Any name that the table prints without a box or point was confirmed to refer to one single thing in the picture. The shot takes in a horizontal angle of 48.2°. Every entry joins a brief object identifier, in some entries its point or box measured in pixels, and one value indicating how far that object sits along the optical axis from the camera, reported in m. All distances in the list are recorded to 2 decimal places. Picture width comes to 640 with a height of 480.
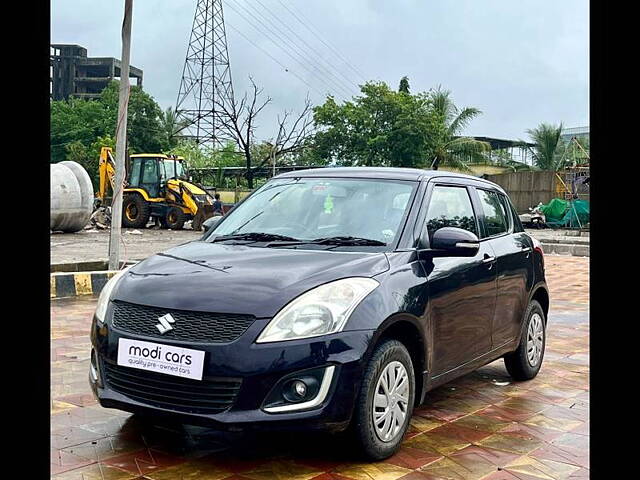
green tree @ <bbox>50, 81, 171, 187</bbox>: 52.91
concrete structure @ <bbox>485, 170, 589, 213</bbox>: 35.62
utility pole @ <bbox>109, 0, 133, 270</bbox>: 10.59
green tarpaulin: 29.03
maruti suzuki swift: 3.26
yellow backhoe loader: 25.66
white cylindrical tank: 21.09
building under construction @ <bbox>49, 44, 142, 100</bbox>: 74.44
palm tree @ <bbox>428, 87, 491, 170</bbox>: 43.47
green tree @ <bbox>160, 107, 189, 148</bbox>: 56.38
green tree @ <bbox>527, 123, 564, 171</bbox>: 43.94
